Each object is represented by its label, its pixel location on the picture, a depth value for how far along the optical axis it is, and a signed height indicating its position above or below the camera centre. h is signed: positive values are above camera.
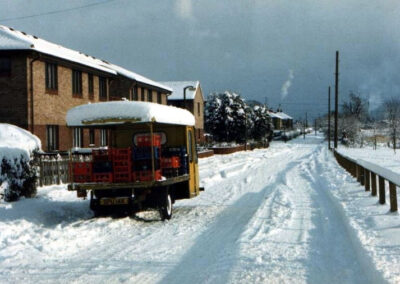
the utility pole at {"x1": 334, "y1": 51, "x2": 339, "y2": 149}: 44.31 +4.99
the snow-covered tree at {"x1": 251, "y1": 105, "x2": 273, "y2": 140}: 80.25 +2.11
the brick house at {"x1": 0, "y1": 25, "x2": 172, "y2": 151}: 23.81 +2.90
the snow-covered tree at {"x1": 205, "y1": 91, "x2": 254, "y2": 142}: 64.94 +2.30
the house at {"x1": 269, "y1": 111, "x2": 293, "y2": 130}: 153.00 +4.90
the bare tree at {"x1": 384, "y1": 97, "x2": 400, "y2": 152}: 67.25 +3.19
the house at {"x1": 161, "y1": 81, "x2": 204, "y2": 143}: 56.59 +4.36
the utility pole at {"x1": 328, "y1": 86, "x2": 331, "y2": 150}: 62.38 +5.13
